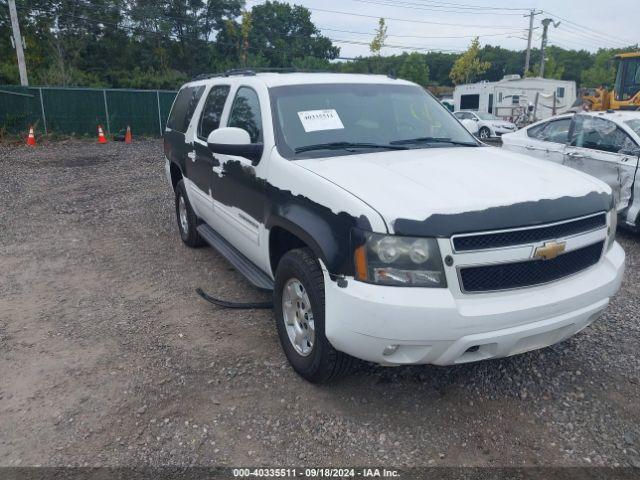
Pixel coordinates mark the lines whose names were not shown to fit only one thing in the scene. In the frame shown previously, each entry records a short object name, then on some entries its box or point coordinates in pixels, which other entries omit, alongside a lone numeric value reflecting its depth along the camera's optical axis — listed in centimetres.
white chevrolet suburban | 260
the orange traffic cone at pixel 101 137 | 1828
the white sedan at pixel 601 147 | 632
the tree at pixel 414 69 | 6538
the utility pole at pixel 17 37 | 2052
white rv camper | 3056
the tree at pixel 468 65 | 5075
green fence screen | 1794
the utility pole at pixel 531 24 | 5116
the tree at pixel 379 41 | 4225
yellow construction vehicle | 1532
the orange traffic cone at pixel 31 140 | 1691
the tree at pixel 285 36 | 6544
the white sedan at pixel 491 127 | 2252
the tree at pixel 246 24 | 4250
